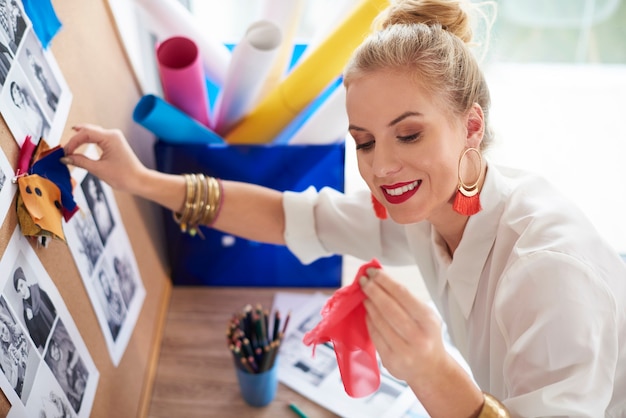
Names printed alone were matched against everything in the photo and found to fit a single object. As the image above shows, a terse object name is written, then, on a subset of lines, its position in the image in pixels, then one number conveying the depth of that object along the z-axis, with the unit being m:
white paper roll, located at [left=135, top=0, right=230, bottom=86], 1.14
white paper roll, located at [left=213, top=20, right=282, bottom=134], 1.11
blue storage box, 1.18
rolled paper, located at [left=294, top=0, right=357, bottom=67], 1.15
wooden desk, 1.05
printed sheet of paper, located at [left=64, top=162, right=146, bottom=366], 0.90
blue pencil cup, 1.01
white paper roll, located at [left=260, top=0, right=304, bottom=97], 1.17
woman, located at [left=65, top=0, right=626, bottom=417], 0.69
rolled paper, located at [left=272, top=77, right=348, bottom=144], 1.13
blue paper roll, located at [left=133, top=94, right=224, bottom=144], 1.11
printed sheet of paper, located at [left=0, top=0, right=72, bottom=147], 0.75
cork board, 0.85
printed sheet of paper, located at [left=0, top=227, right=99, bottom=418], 0.69
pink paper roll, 1.11
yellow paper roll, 1.09
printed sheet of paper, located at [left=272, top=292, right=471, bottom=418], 1.03
